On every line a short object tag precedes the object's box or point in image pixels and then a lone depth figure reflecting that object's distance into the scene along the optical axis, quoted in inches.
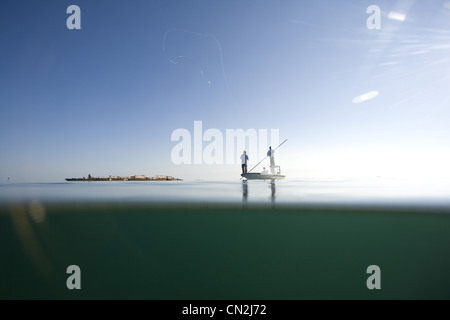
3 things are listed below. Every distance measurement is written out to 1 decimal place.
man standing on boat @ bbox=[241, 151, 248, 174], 517.7
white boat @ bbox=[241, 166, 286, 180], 562.4
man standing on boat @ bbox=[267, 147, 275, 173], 537.3
